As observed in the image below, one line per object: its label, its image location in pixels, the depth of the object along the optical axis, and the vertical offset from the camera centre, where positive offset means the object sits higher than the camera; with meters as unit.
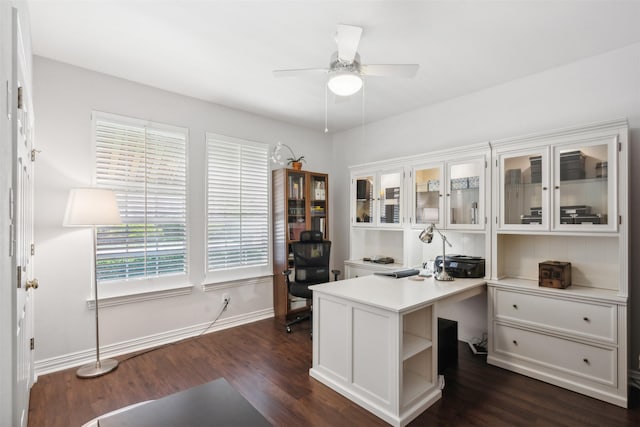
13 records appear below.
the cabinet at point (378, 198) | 3.92 +0.18
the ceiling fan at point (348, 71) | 2.18 +1.01
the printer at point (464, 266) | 3.14 -0.55
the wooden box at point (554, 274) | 2.69 -0.54
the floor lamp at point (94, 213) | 2.63 -0.01
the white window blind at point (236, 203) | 3.91 +0.11
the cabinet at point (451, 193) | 3.17 +0.20
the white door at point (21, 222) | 1.28 -0.06
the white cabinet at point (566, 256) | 2.40 -0.40
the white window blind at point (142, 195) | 3.15 +0.18
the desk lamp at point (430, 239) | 3.08 -0.29
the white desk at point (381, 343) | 2.14 -0.99
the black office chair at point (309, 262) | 3.99 -0.64
